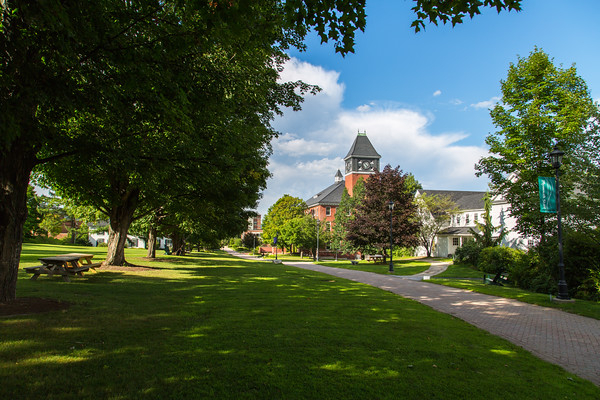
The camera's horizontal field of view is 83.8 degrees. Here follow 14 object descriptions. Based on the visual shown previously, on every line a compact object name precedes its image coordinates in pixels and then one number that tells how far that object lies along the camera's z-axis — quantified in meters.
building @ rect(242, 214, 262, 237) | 137.25
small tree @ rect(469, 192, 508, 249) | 30.89
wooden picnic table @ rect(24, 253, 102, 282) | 11.00
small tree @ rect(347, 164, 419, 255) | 32.53
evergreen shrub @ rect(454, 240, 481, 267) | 30.33
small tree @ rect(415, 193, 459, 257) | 48.03
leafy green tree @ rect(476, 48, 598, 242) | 22.47
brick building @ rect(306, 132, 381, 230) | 74.00
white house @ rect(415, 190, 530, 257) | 46.69
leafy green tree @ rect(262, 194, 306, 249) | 64.19
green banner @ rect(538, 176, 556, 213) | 12.42
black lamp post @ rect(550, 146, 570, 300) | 11.34
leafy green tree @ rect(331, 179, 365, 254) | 53.94
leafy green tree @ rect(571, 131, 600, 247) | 13.19
